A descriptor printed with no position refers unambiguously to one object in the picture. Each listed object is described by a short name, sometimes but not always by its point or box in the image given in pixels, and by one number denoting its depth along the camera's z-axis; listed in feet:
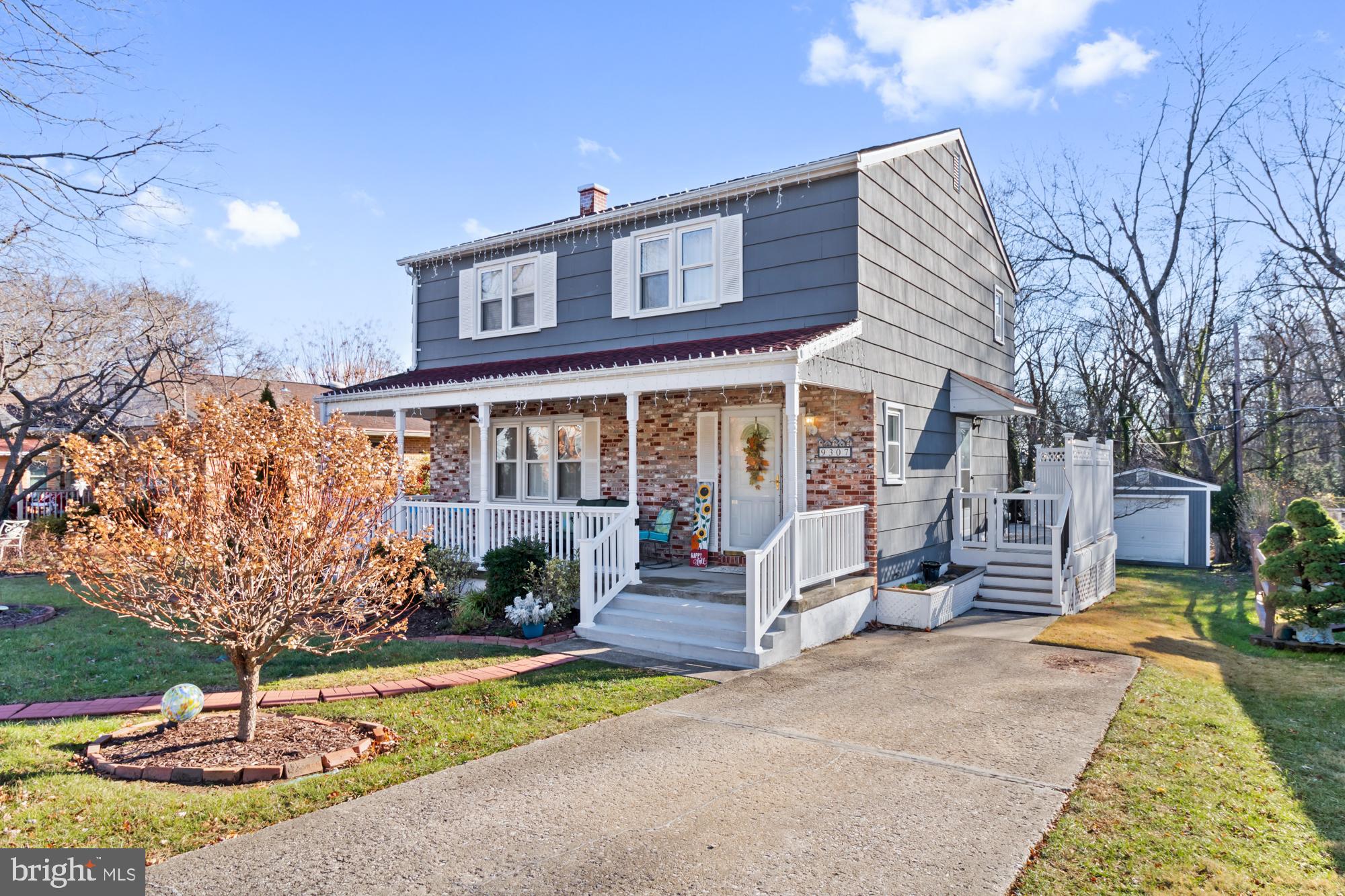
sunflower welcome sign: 37.40
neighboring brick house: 71.31
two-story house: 31.07
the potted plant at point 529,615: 29.84
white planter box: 33.22
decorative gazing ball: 17.63
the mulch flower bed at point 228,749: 15.70
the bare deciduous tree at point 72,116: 16.29
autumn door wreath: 36.91
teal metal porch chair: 38.70
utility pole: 63.00
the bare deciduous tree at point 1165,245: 72.59
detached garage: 60.70
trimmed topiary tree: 30.86
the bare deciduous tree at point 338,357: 127.13
